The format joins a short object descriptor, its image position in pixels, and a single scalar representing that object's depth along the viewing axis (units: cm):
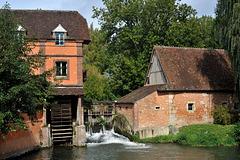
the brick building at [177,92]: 2409
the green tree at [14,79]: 1292
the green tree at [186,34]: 3316
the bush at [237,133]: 2047
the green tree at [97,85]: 3425
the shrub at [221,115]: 2378
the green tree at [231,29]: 1994
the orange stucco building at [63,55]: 2228
